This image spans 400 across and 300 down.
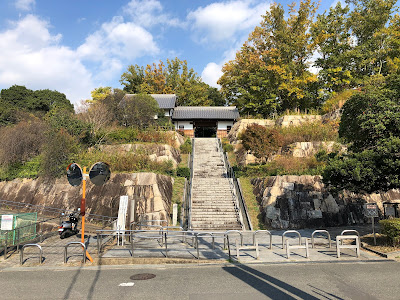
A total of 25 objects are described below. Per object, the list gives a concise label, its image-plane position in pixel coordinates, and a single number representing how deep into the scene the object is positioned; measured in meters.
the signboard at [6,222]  9.43
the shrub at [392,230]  9.20
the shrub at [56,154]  19.05
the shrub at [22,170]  20.31
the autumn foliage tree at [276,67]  28.81
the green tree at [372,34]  27.63
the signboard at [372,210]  9.61
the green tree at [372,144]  9.30
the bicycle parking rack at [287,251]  8.78
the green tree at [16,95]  39.88
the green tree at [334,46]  29.05
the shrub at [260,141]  18.97
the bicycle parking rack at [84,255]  8.45
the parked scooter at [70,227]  12.35
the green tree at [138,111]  25.73
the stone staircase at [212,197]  14.64
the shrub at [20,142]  21.47
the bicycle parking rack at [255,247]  8.85
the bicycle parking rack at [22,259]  8.59
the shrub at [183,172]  20.00
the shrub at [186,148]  25.78
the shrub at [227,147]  26.62
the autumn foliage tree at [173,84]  42.16
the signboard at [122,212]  11.38
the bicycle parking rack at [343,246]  8.82
